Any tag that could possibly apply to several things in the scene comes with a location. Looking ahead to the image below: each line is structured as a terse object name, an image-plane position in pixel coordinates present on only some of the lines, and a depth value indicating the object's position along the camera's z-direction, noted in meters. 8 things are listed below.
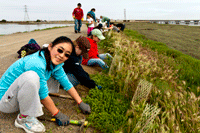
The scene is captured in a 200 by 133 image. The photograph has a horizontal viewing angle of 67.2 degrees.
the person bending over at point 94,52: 4.43
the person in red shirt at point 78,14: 10.36
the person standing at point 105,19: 11.20
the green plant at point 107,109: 2.36
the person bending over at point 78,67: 3.26
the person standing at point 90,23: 8.48
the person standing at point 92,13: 9.31
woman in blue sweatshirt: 1.75
